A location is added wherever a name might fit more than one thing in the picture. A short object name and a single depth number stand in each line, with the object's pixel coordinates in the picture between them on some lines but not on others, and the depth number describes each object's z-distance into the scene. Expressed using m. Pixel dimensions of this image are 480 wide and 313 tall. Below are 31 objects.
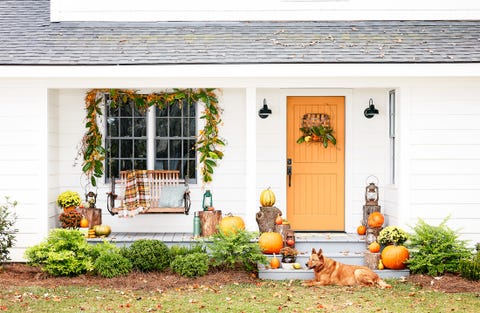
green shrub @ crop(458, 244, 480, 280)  9.45
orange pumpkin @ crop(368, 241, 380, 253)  10.23
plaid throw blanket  11.47
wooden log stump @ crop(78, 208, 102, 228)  11.26
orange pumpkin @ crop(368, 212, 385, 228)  11.00
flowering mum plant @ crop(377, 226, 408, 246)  10.17
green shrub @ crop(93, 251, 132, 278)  9.71
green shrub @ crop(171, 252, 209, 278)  9.71
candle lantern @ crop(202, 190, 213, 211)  11.43
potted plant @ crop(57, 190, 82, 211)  11.15
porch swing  11.27
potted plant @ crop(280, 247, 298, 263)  10.12
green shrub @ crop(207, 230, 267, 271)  9.71
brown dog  9.48
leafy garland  11.77
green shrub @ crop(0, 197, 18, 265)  10.16
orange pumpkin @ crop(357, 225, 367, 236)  11.34
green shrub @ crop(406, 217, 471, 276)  9.73
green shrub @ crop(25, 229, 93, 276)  9.76
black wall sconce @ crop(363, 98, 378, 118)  11.68
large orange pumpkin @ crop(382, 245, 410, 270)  10.00
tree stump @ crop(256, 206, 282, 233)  10.94
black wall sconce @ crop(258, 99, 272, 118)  11.68
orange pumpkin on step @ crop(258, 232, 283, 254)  10.44
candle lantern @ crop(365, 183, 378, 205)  11.55
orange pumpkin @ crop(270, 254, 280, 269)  10.13
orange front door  11.98
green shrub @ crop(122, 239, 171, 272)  9.95
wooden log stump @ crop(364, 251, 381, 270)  10.13
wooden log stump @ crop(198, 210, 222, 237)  11.17
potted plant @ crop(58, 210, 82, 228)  10.91
